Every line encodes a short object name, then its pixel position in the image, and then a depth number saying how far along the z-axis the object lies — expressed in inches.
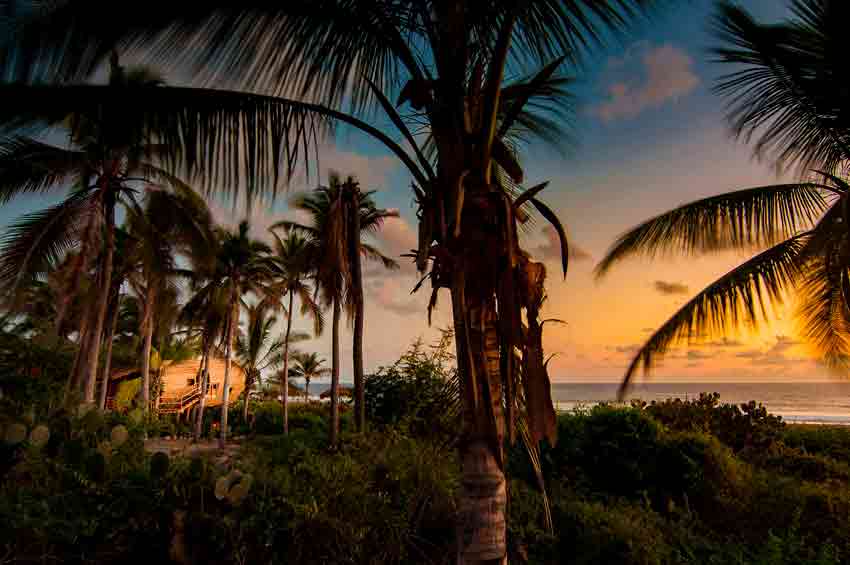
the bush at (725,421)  361.1
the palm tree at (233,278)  886.4
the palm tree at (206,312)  884.6
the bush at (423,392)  234.4
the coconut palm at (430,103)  99.9
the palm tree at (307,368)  1740.9
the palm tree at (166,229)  417.1
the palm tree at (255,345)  1066.1
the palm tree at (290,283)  883.4
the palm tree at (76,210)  301.3
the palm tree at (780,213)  214.2
